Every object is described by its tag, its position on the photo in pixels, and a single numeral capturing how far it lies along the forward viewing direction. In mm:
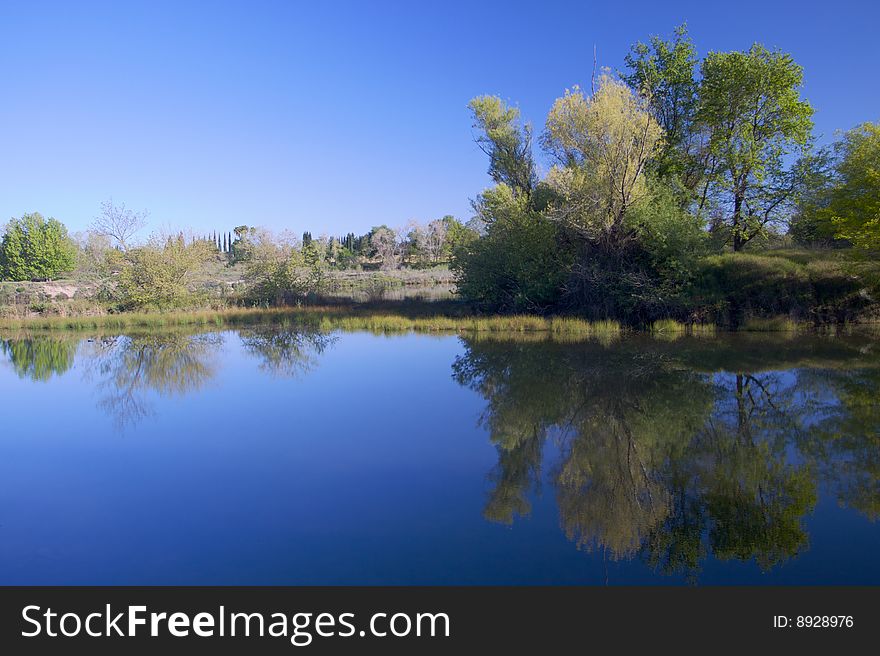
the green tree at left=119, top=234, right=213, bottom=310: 26234
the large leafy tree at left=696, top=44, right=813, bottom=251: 21422
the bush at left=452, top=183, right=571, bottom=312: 22250
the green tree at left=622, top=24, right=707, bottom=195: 23328
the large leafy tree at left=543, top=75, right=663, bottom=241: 19406
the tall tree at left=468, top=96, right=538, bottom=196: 26906
